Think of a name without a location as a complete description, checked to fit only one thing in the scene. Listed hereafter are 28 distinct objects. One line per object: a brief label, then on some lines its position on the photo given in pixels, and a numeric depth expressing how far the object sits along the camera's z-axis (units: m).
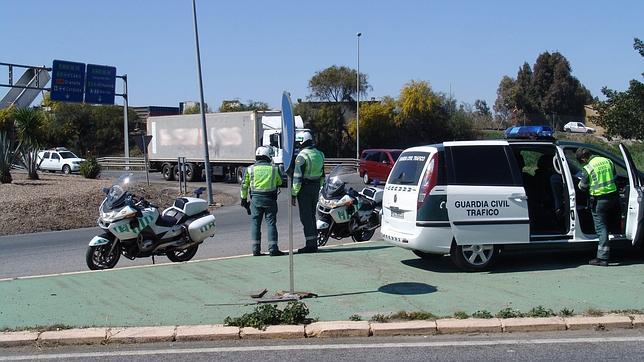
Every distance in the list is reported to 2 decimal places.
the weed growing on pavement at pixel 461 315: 6.22
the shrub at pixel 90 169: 29.91
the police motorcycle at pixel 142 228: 9.20
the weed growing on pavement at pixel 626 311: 6.32
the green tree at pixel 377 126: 57.34
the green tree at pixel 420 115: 59.06
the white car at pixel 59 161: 44.03
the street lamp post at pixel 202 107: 23.78
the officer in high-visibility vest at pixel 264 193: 9.95
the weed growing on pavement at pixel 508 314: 6.24
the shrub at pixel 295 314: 6.14
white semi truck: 32.88
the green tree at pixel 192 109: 78.41
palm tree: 25.91
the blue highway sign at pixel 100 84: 38.55
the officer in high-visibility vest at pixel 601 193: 8.42
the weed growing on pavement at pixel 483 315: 6.21
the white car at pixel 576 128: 60.97
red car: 32.34
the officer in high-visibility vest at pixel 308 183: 10.13
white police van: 8.31
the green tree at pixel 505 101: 83.31
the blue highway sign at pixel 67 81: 36.97
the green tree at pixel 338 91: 57.84
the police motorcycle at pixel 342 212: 11.38
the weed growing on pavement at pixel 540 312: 6.23
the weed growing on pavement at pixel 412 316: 6.23
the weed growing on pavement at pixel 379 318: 6.19
